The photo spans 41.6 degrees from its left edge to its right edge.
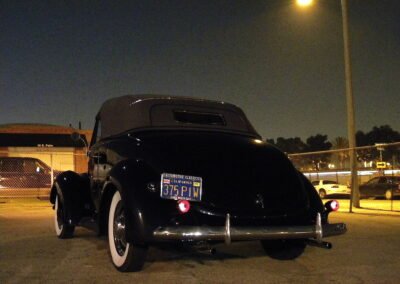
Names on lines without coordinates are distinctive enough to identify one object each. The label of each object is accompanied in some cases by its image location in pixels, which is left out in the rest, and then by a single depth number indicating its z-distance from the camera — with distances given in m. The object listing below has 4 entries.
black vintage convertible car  4.88
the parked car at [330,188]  23.52
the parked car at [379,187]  17.95
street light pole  15.81
